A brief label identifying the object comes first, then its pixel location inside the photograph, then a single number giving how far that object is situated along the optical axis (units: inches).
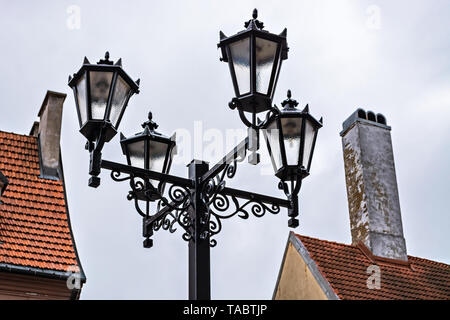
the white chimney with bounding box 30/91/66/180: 519.8
